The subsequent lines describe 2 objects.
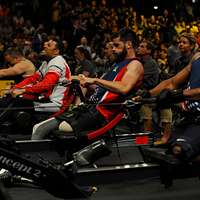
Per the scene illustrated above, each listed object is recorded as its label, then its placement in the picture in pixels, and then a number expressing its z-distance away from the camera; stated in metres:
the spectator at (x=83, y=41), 18.66
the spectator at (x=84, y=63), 13.12
